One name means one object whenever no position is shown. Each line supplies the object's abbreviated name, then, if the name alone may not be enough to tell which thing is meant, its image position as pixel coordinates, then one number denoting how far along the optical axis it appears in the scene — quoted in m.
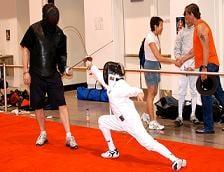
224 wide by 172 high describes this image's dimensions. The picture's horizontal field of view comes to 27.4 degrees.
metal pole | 8.41
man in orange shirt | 5.93
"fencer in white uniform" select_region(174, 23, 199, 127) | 6.95
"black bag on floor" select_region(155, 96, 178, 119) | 7.48
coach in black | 5.54
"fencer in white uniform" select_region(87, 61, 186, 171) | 4.50
